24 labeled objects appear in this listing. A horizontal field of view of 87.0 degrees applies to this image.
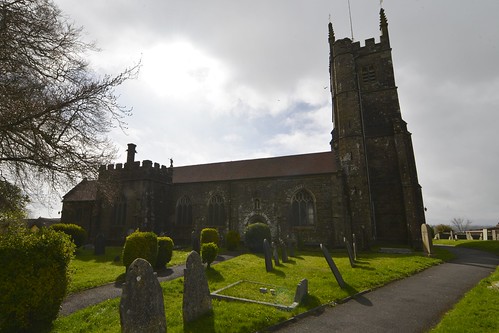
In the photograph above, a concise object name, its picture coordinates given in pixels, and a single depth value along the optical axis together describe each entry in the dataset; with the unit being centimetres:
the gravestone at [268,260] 1080
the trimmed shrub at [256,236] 1783
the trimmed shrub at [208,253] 1145
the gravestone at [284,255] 1329
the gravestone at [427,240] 1454
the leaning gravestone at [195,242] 1664
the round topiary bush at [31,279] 499
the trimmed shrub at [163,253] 1229
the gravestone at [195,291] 562
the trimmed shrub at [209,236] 1802
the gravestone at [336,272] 821
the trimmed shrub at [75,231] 1789
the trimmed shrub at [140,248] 1098
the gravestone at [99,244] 1642
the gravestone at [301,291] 663
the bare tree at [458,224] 7377
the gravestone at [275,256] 1220
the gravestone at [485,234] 2708
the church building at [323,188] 1927
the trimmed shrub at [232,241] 1931
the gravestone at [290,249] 1585
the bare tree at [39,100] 555
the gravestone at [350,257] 1129
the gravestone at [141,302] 445
